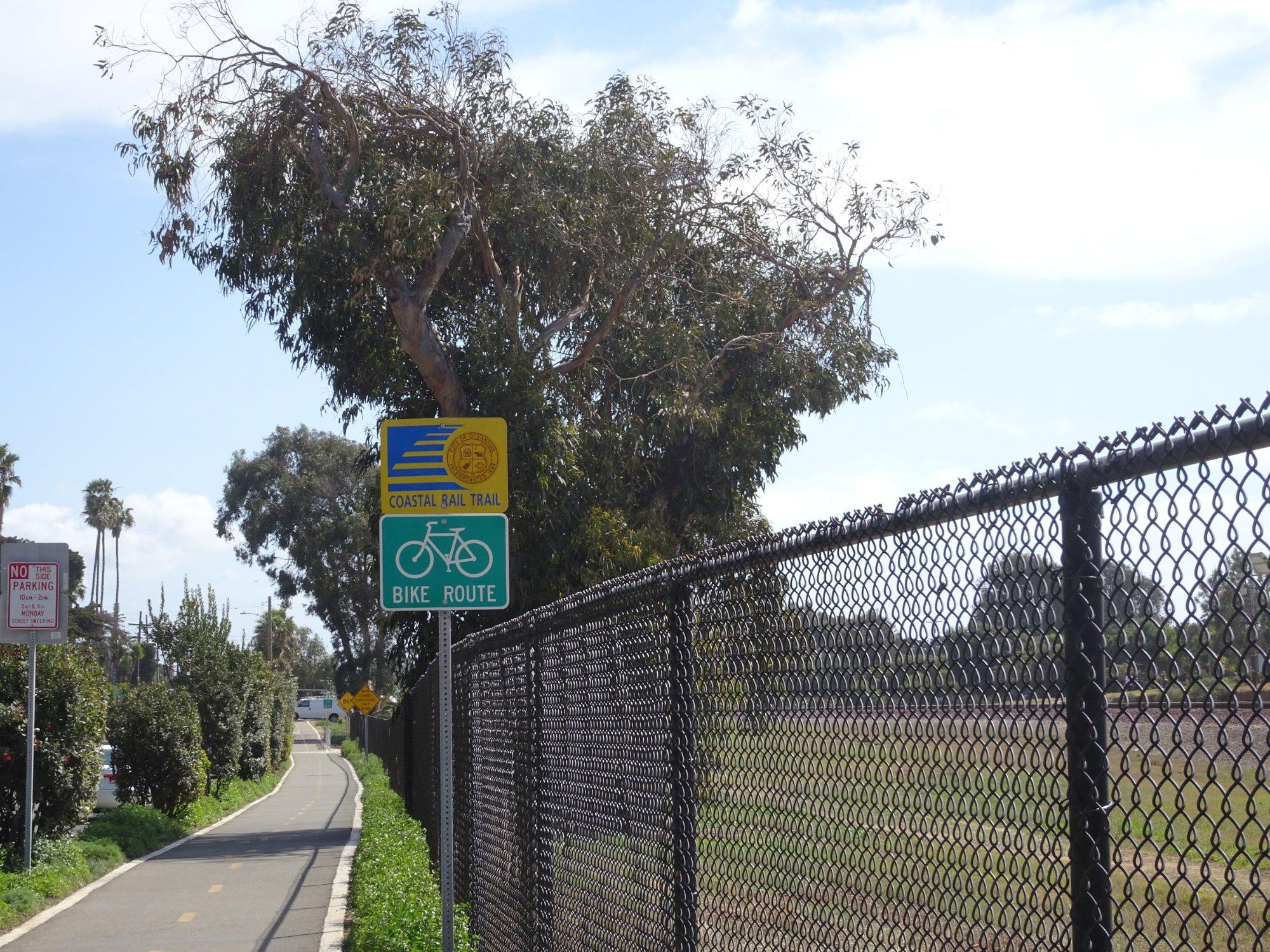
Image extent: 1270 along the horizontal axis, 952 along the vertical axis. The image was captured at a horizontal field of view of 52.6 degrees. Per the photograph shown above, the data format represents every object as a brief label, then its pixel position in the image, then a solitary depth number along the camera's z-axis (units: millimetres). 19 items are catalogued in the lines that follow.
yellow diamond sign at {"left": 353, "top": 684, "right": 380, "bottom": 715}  47406
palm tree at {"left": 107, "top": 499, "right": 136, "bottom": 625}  90625
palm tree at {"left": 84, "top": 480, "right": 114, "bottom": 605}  89925
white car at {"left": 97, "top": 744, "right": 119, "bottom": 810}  23938
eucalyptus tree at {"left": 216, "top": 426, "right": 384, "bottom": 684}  57938
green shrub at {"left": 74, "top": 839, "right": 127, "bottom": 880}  15672
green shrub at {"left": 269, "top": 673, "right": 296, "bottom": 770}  45188
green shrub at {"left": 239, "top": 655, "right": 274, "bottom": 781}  32062
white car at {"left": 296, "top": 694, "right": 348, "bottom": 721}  128500
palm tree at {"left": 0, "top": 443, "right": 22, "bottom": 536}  62134
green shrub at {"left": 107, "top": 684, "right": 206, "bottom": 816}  21688
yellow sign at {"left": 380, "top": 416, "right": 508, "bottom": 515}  6590
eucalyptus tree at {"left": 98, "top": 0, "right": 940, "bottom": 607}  19969
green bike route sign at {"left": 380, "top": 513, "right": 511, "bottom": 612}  6363
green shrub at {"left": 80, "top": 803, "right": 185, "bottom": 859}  17750
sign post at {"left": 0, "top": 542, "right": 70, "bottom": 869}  13398
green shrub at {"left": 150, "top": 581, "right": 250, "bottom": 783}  27922
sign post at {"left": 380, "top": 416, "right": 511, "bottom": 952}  6344
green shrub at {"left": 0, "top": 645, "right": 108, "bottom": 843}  14141
